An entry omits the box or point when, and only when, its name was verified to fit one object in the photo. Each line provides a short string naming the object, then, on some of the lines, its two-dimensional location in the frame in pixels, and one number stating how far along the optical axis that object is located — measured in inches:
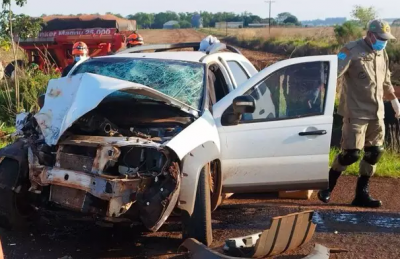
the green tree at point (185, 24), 4666.3
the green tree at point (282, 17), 4984.0
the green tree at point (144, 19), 4490.2
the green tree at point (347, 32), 1474.5
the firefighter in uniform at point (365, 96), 252.7
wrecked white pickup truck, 187.5
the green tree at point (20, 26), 474.6
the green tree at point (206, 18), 4923.7
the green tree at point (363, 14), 1878.7
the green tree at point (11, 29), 455.8
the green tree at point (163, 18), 4793.3
